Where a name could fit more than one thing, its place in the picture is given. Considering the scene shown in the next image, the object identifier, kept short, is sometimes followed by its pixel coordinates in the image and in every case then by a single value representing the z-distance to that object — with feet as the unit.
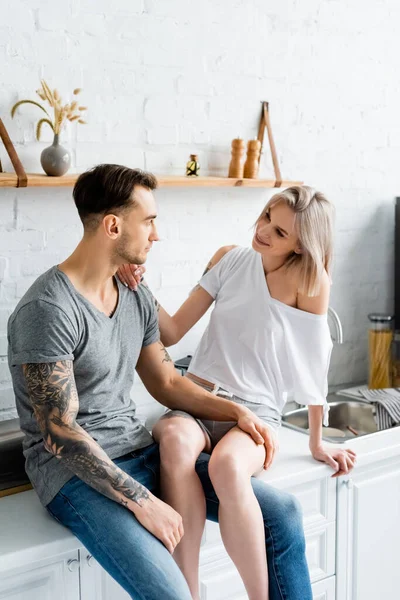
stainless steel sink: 9.58
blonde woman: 7.22
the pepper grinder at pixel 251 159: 9.20
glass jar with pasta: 10.79
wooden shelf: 7.31
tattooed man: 5.81
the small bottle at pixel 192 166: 8.75
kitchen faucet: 9.09
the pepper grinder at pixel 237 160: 9.04
